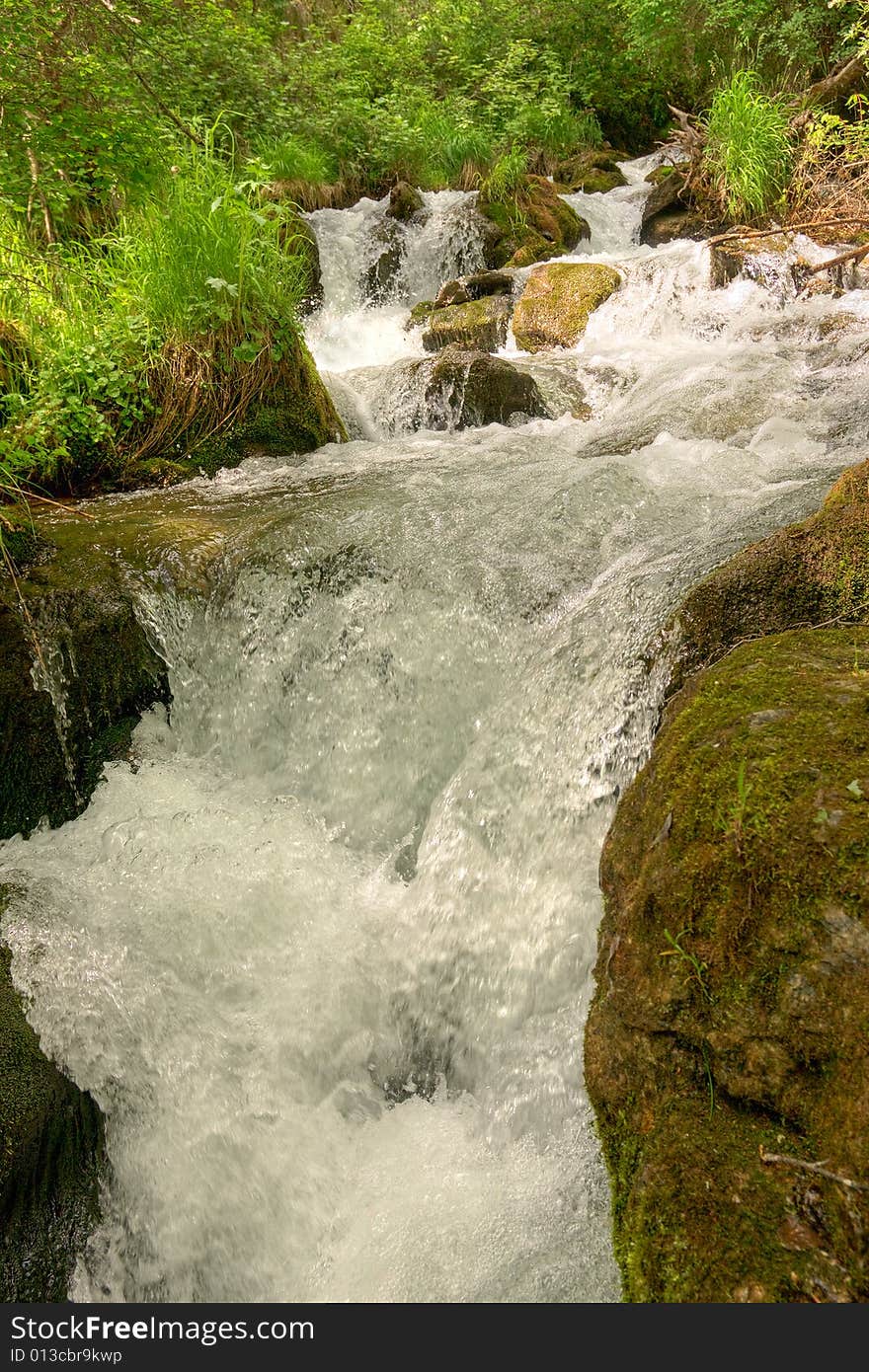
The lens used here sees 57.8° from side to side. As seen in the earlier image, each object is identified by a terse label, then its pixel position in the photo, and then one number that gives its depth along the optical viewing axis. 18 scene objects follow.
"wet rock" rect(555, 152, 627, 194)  10.70
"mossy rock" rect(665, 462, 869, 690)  2.14
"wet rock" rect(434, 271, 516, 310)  7.83
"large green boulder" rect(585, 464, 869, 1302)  1.10
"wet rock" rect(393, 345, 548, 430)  5.49
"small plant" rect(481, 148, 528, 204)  9.46
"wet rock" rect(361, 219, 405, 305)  8.48
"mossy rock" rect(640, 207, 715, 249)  8.75
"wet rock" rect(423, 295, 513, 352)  7.23
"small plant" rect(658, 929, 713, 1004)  1.35
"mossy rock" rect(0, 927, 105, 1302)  1.83
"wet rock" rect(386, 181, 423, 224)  9.25
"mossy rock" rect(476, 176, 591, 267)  8.72
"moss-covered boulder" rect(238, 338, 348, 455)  4.74
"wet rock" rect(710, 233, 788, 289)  6.91
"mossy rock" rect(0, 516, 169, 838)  2.94
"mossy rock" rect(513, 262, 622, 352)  7.06
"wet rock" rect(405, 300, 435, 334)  7.74
